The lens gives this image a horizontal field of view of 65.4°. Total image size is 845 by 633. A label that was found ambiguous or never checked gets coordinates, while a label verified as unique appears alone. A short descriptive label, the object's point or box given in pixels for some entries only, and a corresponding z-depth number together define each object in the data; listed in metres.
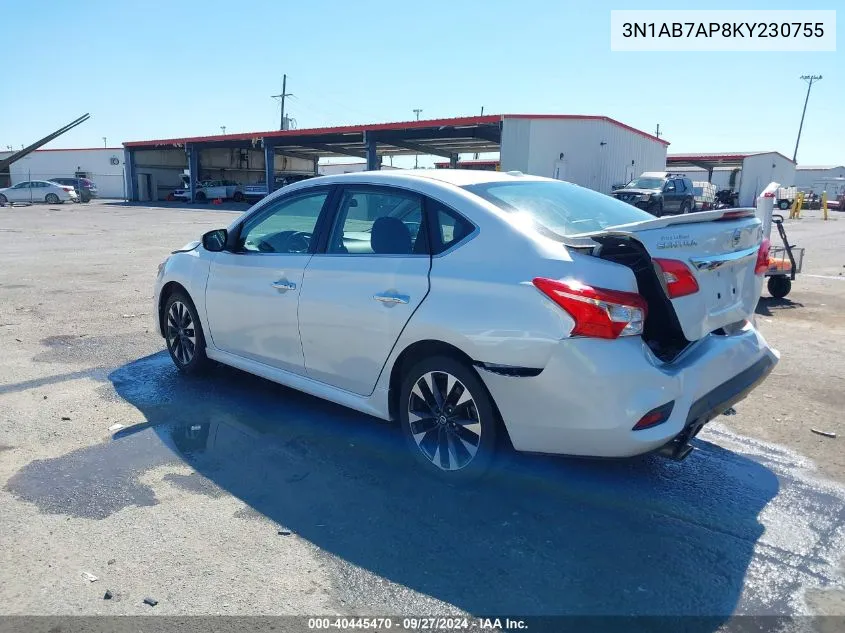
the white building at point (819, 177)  59.25
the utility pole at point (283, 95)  68.71
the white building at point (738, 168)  49.44
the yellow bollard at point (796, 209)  36.13
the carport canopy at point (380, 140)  33.84
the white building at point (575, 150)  31.14
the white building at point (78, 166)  52.28
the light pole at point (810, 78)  75.25
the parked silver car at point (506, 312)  3.11
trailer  8.88
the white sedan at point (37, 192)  40.62
